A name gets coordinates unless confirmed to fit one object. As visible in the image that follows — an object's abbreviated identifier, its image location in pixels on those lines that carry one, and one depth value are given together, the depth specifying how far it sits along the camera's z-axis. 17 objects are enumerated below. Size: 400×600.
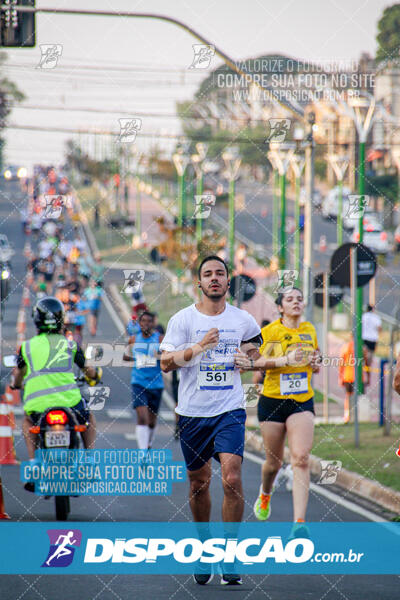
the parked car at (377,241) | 47.31
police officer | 9.18
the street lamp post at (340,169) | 36.00
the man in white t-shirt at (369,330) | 22.89
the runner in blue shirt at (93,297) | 28.67
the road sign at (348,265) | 14.95
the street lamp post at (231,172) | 30.20
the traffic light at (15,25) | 11.42
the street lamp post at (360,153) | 18.89
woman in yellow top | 8.88
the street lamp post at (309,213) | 15.63
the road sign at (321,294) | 18.16
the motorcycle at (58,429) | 8.86
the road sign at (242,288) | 17.23
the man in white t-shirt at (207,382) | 7.27
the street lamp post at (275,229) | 53.16
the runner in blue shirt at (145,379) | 13.07
